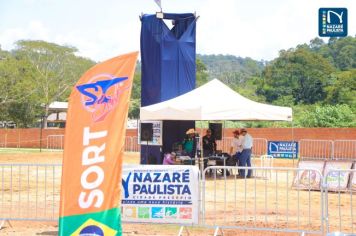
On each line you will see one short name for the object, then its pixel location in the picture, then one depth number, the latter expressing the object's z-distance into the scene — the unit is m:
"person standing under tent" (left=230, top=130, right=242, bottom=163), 20.88
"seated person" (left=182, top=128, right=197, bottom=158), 19.67
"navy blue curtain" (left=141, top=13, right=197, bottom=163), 19.83
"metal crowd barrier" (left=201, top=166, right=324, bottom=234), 11.08
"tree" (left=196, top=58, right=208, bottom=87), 90.17
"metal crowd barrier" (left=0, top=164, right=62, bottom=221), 12.26
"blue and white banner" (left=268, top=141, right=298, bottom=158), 24.38
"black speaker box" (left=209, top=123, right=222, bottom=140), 22.03
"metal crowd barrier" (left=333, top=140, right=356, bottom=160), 32.56
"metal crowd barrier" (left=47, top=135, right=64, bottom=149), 44.47
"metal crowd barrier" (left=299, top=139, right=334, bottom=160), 33.47
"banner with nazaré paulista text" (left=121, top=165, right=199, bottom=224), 10.21
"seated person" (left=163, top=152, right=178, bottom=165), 19.19
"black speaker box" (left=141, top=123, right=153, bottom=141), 19.81
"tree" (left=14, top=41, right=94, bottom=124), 65.06
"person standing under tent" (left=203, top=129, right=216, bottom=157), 21.09
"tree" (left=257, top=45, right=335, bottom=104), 69.58
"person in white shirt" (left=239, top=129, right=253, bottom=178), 20.53
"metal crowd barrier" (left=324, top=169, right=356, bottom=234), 11.36
